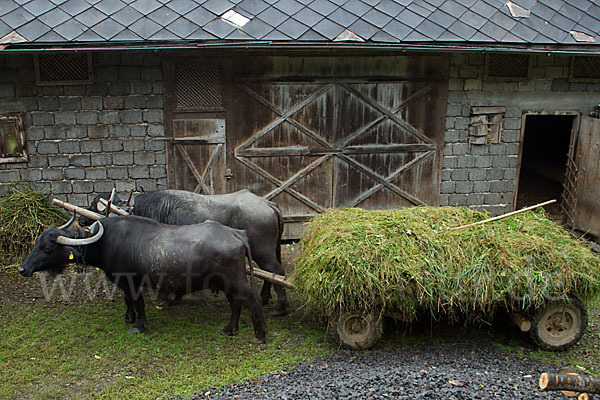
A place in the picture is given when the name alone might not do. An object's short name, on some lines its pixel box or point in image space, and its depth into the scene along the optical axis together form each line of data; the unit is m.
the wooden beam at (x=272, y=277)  5.85
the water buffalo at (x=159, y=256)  5.45
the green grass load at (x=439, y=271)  5.04
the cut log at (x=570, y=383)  3.45
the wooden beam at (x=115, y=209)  6.26
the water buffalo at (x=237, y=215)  6.37
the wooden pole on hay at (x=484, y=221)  5.61
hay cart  5.32
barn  7.72
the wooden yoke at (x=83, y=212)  6.05
